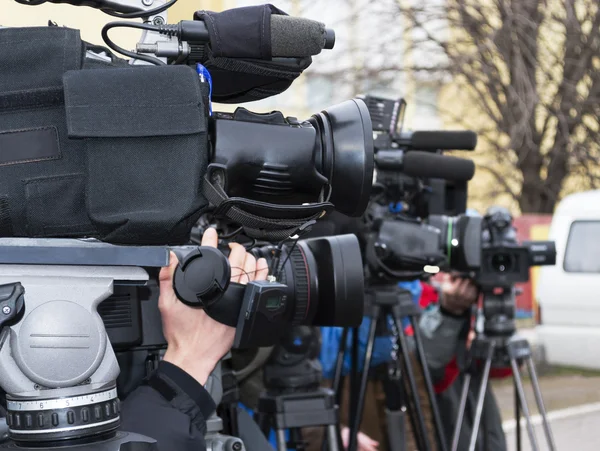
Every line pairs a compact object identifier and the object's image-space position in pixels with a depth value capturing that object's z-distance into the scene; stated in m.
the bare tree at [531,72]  10.73
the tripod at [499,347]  3.38
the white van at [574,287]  7.17
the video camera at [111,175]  1.27
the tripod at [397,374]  2.98
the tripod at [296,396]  2.43
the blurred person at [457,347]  3.60
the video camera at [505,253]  3.31
